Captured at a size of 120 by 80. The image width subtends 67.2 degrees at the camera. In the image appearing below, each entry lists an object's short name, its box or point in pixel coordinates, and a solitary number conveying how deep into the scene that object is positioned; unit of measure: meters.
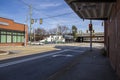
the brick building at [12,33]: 19.99
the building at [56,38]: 46.92
